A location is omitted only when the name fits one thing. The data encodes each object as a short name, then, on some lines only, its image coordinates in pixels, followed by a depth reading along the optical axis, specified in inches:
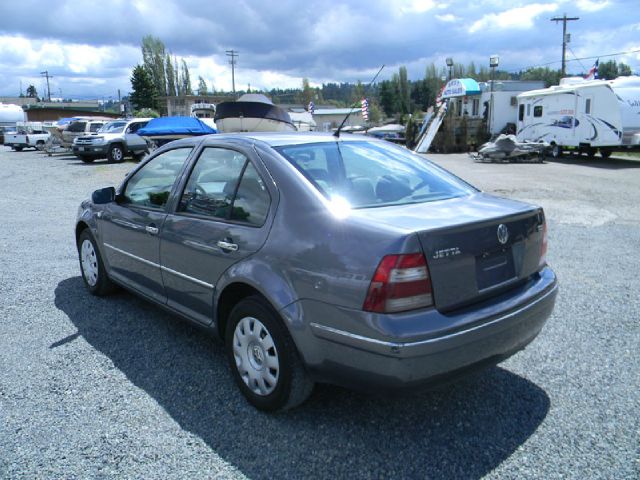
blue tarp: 646.5
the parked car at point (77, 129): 1104.2
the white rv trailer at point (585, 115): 808.9
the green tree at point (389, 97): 4517.7
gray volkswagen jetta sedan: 101.0
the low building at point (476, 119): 1246.9
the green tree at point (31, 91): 5565.9
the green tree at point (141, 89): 2962.6
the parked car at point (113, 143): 905.5
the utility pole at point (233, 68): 2883.9
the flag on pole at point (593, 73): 1165.4
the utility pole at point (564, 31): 1752.5
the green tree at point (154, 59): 3203.7
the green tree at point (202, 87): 3654.0
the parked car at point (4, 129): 1879.7
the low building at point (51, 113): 2726.4
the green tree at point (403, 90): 4531.5
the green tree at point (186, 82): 3449.8
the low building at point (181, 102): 2795.3
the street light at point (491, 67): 1253.7
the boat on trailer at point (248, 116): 546.3
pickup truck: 1399.9
